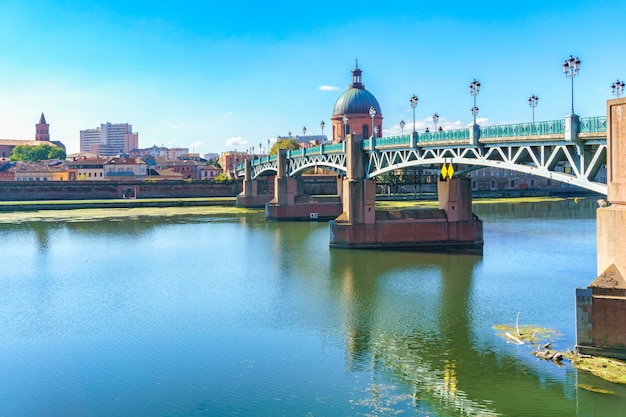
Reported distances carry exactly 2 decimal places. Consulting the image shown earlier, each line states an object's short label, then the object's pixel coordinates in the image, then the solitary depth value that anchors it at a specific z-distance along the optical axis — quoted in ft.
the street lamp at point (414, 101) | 163.43
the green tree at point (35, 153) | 608.10
